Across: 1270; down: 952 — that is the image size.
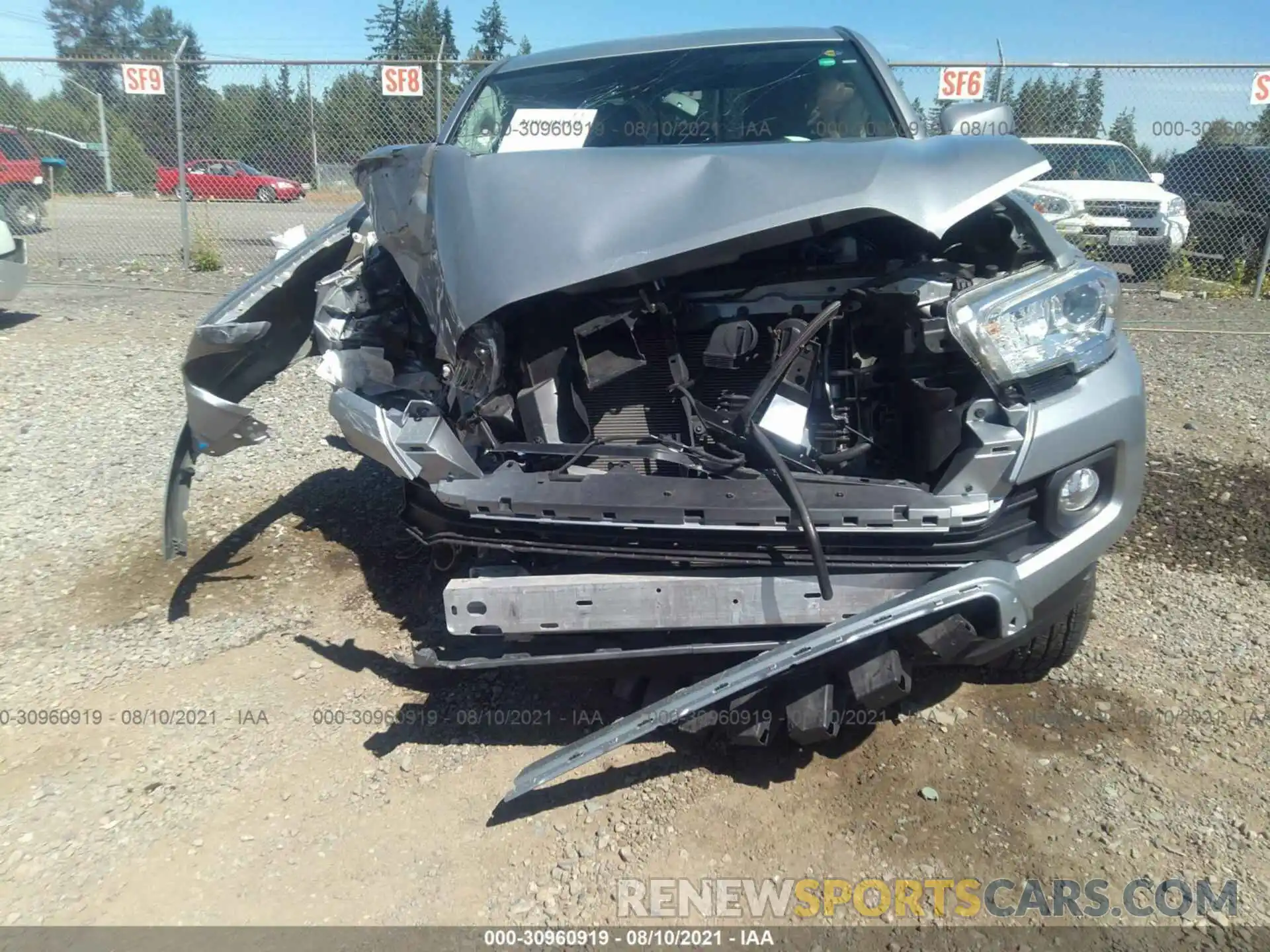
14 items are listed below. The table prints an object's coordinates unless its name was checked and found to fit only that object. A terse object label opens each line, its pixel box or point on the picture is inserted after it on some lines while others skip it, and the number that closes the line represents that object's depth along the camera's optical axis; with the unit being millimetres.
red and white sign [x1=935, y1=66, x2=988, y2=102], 9727
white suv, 10781
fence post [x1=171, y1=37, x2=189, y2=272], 10180
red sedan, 13445
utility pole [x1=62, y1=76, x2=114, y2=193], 13435
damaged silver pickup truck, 2473
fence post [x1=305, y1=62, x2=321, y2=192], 10759
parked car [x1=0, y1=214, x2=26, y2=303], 8406
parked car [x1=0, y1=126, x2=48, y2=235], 13039
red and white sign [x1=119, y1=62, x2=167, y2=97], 10539
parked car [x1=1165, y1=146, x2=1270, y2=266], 11055
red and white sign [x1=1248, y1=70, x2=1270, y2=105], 9531
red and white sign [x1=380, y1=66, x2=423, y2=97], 10414
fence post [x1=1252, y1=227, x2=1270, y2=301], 10250
